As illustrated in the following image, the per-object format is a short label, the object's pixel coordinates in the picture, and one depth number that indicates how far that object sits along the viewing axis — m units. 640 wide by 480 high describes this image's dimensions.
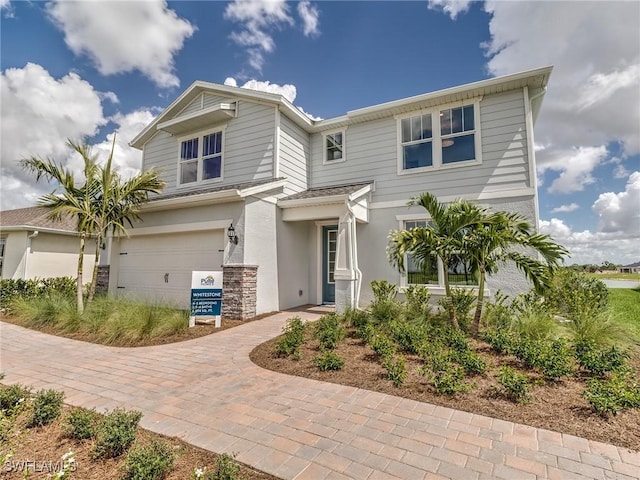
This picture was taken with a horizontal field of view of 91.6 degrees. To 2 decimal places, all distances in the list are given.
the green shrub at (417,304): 7.01
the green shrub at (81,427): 2.94
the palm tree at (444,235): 6.34
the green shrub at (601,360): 4.23
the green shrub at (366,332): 5.90
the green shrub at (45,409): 3.24
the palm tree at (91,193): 8.59
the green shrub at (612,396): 3.35
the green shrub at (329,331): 5.69
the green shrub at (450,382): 3.93
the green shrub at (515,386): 3.72
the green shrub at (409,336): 5.33
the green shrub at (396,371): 4.26
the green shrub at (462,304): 6.64
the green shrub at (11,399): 3.49
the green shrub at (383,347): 5.05
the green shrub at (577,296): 6.52
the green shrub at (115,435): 2.66
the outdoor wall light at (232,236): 8.66
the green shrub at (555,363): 4.17
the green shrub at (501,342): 5.14
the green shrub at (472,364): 4.42
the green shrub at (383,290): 8.11
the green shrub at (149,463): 2.29
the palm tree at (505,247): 6.14
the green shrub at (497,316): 6.58
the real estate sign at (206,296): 7.77
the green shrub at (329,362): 4.83
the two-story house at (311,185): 8.55
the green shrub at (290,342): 5.45
